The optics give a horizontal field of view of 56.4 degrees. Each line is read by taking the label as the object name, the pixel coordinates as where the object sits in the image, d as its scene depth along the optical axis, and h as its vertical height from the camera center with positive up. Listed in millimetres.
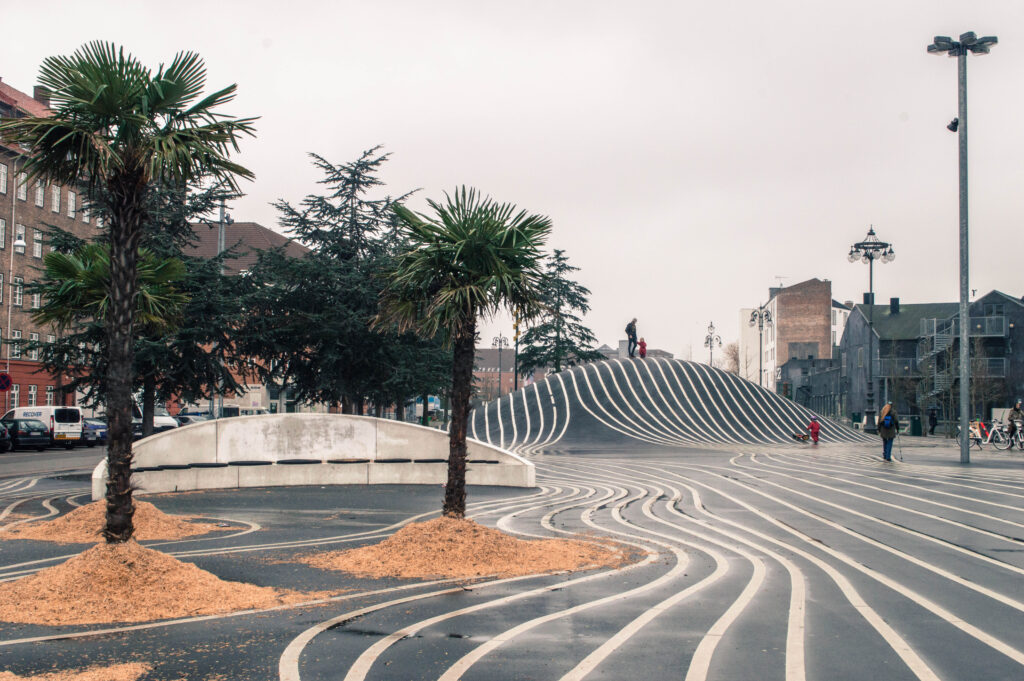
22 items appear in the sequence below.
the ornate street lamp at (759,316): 66962 +5618
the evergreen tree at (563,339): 71438 +4048
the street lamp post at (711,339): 82688 +4902
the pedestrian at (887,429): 28141 -986
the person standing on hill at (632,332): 53938 +3495
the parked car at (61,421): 41656 -1399
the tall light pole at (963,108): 26281 +8059
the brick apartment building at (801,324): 113812 +8528
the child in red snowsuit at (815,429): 43094 -1562
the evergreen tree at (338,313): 34188 +2791
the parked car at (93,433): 44188 -2028
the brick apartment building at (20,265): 56906 +7425
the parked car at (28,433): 38812 -1837
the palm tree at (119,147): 8109 +2137
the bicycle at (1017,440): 34750 -1594
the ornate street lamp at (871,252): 42781 +6443
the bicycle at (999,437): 37375 -1596
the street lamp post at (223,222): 39869 +7138
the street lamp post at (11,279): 56281 +6350
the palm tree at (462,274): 10617 +1359
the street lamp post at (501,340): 88000 +4961
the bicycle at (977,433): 36972 -1454
